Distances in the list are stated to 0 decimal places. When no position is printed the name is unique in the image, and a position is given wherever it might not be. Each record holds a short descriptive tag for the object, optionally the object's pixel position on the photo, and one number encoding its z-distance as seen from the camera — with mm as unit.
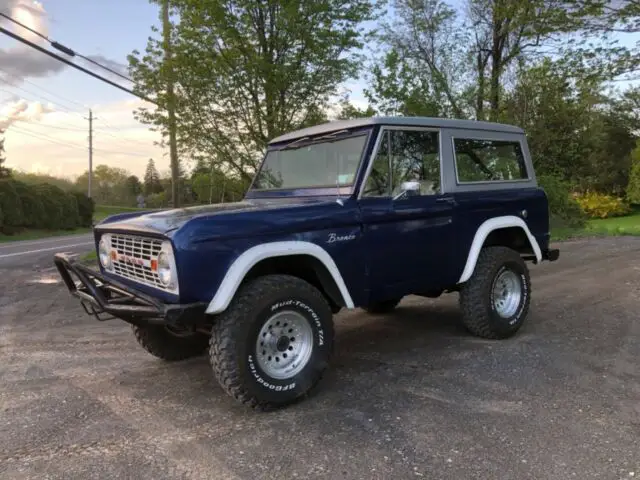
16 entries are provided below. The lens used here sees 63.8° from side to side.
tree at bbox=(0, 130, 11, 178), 36209
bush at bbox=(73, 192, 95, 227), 30516
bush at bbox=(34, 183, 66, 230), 26797
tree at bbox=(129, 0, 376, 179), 8781
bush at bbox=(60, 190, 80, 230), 27992
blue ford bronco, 3316
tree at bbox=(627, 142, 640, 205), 34906
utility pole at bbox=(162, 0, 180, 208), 8992
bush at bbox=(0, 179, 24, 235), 24125
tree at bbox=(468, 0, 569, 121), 12867
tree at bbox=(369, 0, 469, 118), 13312
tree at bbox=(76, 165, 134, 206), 69938
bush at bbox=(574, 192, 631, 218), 36322
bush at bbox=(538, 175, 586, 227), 15680
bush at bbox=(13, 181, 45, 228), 25703
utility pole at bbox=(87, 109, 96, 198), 52719
